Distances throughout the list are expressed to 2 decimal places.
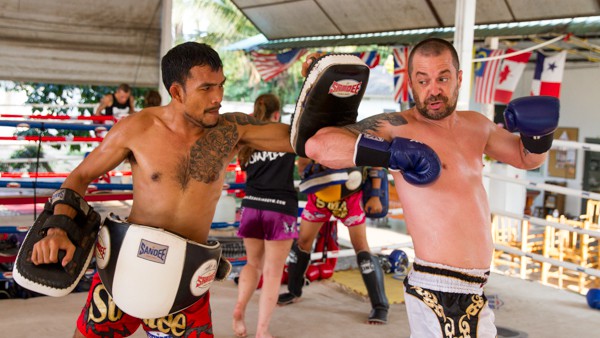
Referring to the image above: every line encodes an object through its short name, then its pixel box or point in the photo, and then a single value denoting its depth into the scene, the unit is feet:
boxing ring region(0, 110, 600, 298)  13.75
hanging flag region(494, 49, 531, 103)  24.54
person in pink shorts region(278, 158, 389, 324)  13.87
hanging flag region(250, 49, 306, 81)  30.94
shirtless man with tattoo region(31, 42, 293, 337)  7.80
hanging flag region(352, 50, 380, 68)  28.40
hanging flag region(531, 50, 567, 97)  24.07
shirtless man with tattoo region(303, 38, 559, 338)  7.36
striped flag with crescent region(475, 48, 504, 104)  24.54
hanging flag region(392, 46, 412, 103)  26.35
